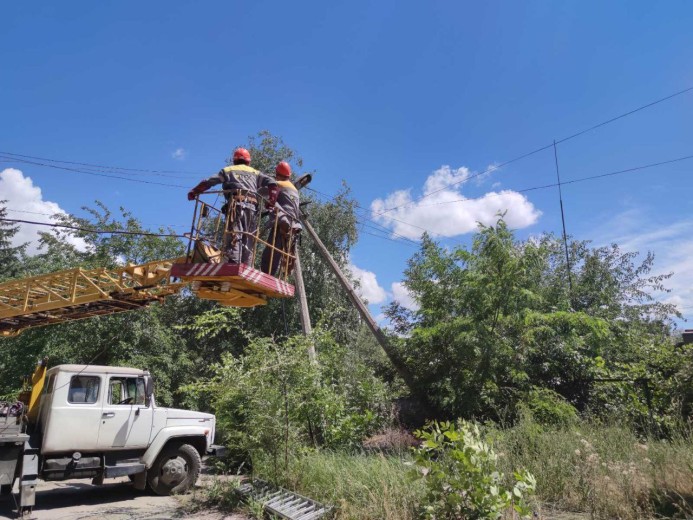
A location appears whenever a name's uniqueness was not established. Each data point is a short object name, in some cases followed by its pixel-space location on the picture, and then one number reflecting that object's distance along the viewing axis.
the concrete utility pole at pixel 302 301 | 12.84
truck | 8.18
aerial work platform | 6.00
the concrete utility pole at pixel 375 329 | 12.76
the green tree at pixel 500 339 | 10.98
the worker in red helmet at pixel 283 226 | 7.06
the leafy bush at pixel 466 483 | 4.64
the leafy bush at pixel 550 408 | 9.70
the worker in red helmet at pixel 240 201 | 6.23
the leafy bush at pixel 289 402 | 7.69
